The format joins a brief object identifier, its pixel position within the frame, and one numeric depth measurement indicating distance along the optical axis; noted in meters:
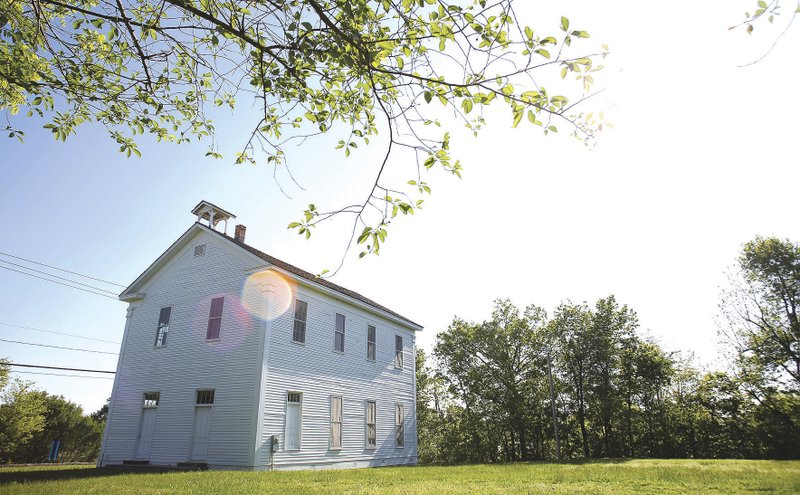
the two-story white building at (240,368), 13.99
